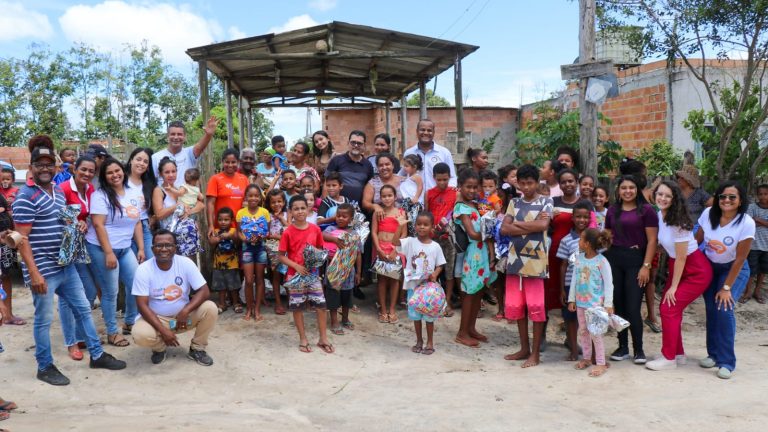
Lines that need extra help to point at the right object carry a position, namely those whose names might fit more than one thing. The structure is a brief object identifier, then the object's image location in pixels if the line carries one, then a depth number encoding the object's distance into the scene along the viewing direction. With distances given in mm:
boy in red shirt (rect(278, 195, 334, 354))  5430
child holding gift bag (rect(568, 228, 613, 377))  4926
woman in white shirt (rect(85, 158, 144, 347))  5117
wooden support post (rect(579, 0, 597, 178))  7133
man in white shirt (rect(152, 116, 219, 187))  6113
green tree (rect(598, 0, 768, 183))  7469
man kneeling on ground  4852
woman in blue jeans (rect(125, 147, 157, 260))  5539
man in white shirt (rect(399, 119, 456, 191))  6578
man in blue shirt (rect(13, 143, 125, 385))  4406
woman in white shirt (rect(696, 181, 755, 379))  4887
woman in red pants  4930
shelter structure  7941
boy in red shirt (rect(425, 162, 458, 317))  6070
